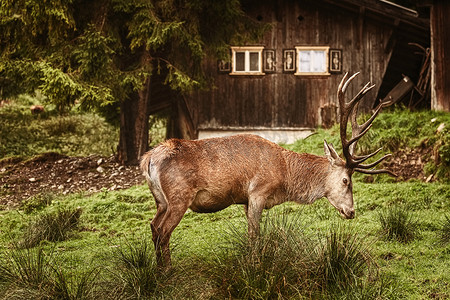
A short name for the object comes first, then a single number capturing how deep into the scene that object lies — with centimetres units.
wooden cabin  2038
